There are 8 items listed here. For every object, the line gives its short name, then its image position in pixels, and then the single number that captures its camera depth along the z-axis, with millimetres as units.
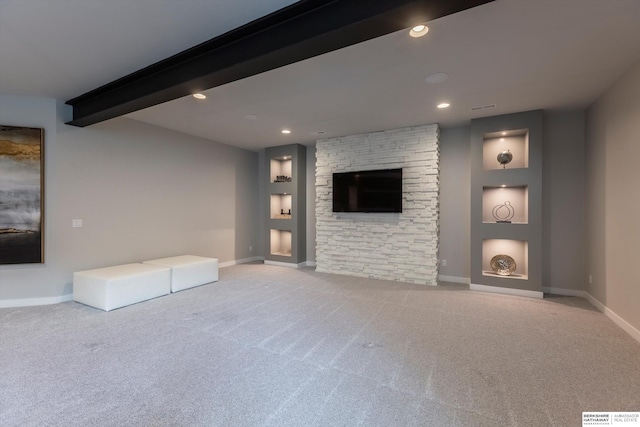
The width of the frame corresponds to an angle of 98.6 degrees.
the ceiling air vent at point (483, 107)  3918
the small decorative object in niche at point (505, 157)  4465
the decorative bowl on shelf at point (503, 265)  4461
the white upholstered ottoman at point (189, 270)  4418
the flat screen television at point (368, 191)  5125
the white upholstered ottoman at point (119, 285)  3592
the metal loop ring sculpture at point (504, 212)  4652
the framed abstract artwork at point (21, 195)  3584
